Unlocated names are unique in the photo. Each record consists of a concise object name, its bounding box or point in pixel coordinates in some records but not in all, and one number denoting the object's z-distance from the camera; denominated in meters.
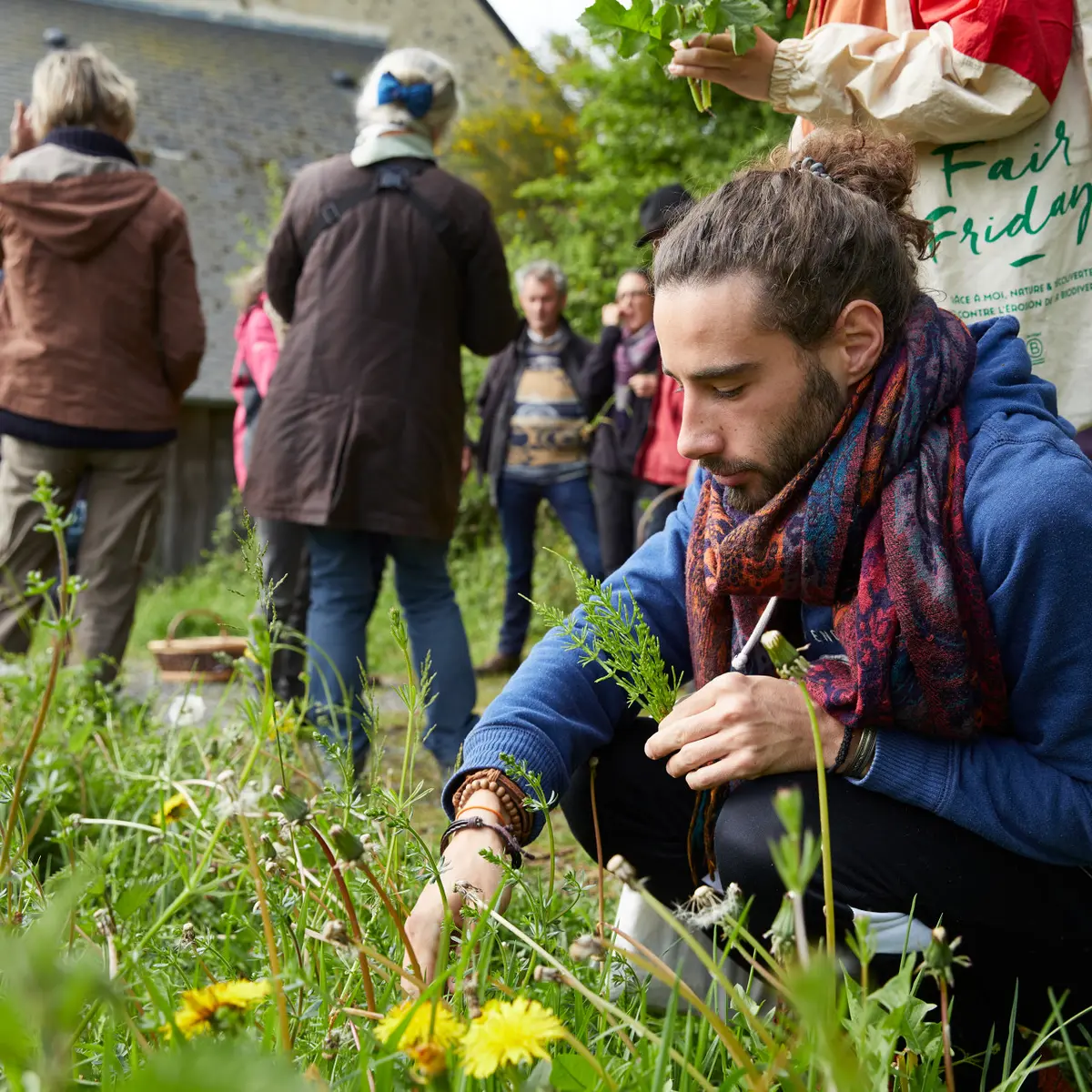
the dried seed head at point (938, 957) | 0.90
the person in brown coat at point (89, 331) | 3.98
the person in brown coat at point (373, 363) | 3.61
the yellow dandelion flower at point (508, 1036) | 0.84
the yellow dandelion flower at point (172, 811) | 1.91
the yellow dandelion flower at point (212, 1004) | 0.89
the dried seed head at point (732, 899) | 1.08
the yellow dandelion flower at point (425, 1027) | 0.90
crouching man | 1.54
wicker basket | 4.99
